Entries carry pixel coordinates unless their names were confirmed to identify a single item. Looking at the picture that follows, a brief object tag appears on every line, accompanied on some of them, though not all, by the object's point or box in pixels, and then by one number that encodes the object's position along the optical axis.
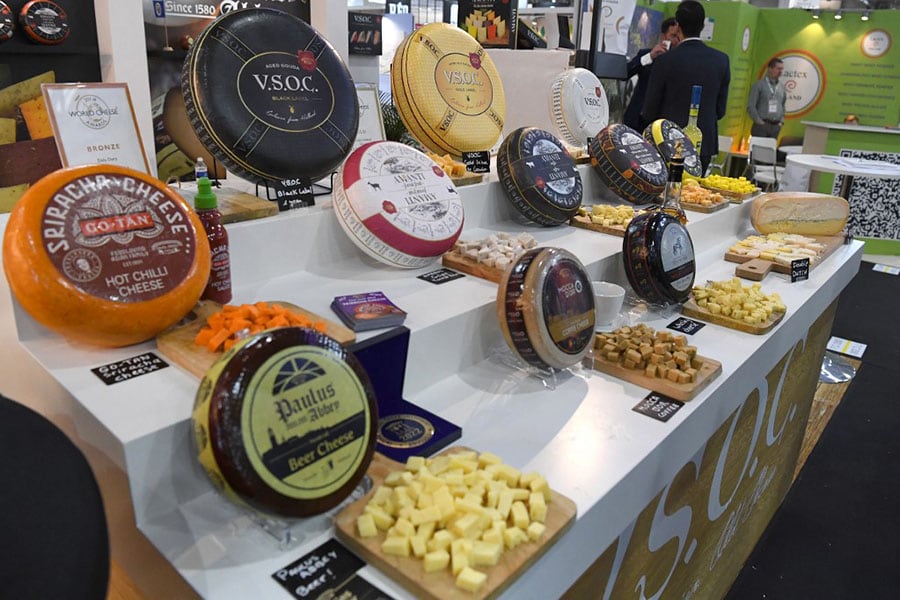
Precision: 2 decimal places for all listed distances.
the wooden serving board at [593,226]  2.42
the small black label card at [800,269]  2.51
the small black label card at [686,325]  2.02
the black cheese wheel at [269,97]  1.65
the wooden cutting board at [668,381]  1.58
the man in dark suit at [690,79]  4.42
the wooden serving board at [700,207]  2.86
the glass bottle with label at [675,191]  2.33
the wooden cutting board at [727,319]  1.99
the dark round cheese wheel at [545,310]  1.54
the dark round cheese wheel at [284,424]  0.93
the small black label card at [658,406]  1.52
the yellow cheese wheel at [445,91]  2.37
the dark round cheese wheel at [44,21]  3.27
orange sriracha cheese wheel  1.16
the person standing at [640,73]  5.20
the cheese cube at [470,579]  0.93
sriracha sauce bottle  1.44
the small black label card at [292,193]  1.82
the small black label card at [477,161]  2.48
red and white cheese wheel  1.79
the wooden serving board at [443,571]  0.94
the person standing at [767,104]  9.48
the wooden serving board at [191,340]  1.20
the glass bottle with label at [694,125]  2.75
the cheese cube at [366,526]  1.01
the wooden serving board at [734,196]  3.12
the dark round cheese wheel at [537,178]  2.33
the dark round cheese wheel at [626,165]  2.76
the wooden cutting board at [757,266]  2.45
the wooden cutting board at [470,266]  1.87
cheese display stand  1.05
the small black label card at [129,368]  1.18
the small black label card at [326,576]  0.96
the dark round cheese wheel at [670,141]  3.08
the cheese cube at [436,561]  0.96
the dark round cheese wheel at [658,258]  2.01
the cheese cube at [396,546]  0.98
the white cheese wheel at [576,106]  3.01
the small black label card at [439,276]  1.86
